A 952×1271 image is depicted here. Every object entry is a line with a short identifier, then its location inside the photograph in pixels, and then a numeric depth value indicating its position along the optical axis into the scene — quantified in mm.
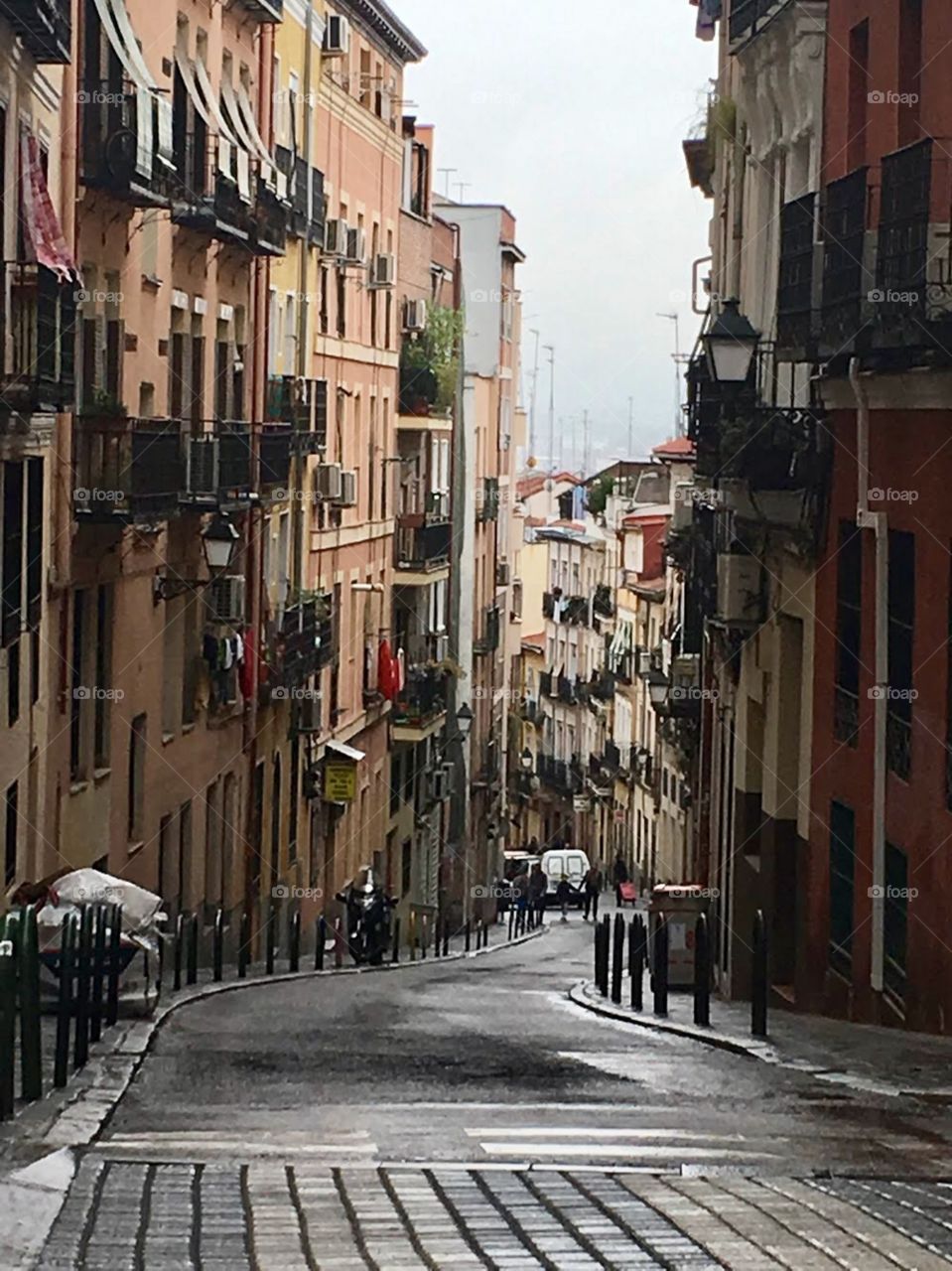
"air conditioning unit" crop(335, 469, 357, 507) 43469
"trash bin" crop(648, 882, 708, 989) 25672
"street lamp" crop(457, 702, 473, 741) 59819
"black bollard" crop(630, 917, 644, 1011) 21062
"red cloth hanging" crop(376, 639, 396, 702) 48656
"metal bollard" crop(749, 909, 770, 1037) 17156
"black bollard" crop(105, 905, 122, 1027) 15789
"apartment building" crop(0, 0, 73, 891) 19953
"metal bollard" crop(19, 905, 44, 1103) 11461
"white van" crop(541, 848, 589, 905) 71938
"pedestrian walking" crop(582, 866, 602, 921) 65812
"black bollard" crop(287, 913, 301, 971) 30142
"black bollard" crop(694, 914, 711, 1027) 18406
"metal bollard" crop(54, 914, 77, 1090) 12211
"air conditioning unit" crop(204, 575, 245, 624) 33375
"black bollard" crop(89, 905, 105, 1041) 14633
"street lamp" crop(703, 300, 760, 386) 23016
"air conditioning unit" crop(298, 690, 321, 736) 40188
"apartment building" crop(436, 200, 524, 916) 64250
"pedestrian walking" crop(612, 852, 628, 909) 77656
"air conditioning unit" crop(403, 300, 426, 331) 52562
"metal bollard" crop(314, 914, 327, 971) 29250
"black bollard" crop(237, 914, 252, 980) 33750
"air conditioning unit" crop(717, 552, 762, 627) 25891
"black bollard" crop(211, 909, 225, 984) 25469
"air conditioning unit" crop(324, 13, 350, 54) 42188
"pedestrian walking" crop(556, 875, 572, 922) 70875
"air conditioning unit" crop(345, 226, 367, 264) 44412
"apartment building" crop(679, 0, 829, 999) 22859
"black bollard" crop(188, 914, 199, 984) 23656
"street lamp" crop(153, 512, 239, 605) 29172
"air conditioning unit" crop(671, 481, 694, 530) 34850
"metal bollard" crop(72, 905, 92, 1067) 13375
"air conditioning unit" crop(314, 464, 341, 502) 42406
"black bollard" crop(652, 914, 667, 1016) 19500
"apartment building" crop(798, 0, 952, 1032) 17547
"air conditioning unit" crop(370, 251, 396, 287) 47469
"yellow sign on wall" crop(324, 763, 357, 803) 42969
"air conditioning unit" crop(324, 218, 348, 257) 42625
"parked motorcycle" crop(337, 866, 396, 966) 32969
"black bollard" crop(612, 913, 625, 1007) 22609
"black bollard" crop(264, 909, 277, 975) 26891
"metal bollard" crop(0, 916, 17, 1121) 10562
